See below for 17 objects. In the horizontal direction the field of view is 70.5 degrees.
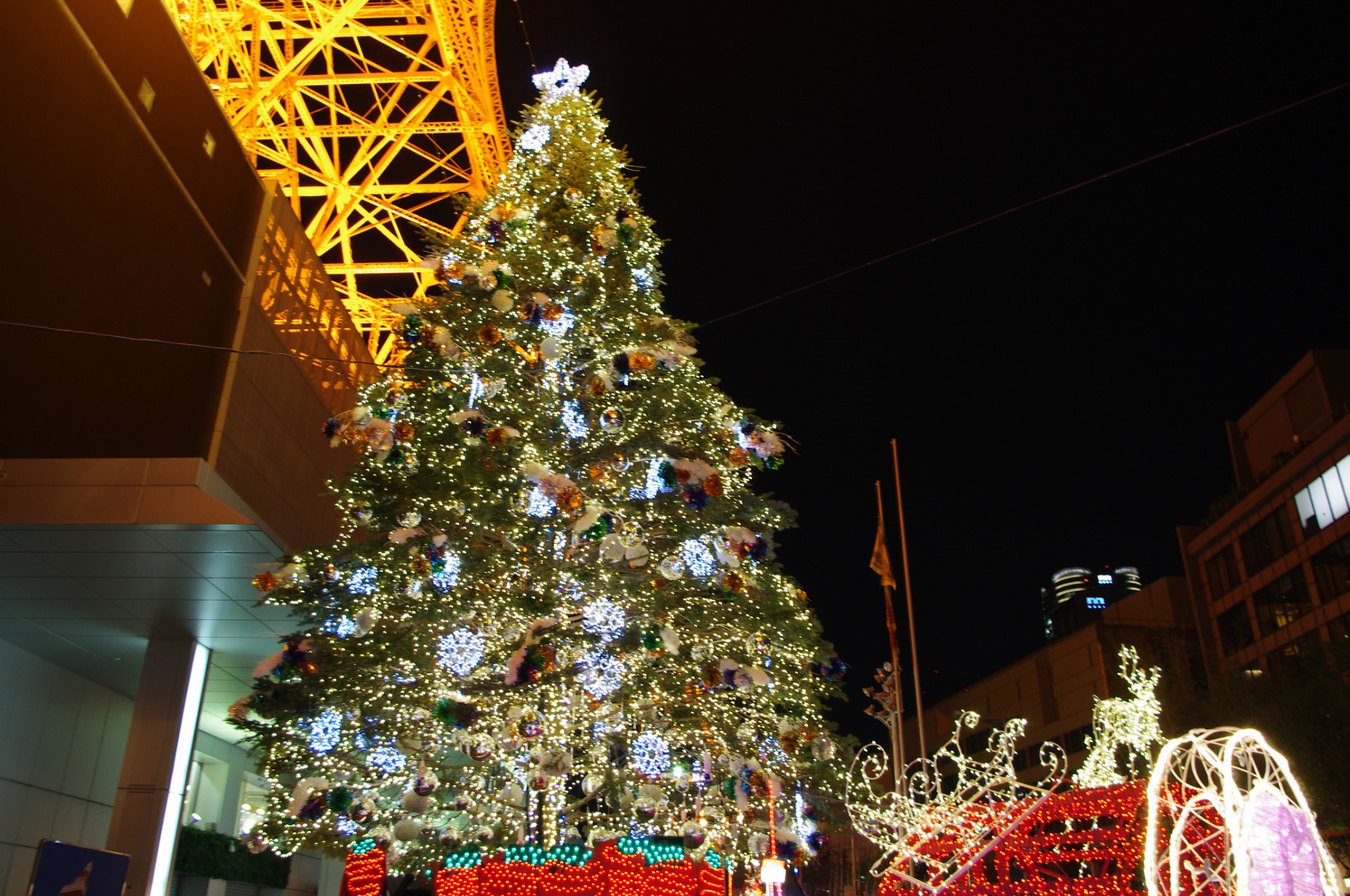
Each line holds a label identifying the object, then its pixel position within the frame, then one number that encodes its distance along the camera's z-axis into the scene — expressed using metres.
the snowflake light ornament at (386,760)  9.46
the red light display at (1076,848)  7.70
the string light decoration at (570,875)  9.19
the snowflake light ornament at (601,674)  9.77
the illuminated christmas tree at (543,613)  9.48
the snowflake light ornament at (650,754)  9.73
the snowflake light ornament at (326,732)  9.47
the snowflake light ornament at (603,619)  9.80
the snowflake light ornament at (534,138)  13.06
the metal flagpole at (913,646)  21.97
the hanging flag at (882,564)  21.95
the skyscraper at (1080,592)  157.12
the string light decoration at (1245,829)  5.28
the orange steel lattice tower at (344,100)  18.77
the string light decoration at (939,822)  9.51
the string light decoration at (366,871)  9.72
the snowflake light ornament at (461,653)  9.78
